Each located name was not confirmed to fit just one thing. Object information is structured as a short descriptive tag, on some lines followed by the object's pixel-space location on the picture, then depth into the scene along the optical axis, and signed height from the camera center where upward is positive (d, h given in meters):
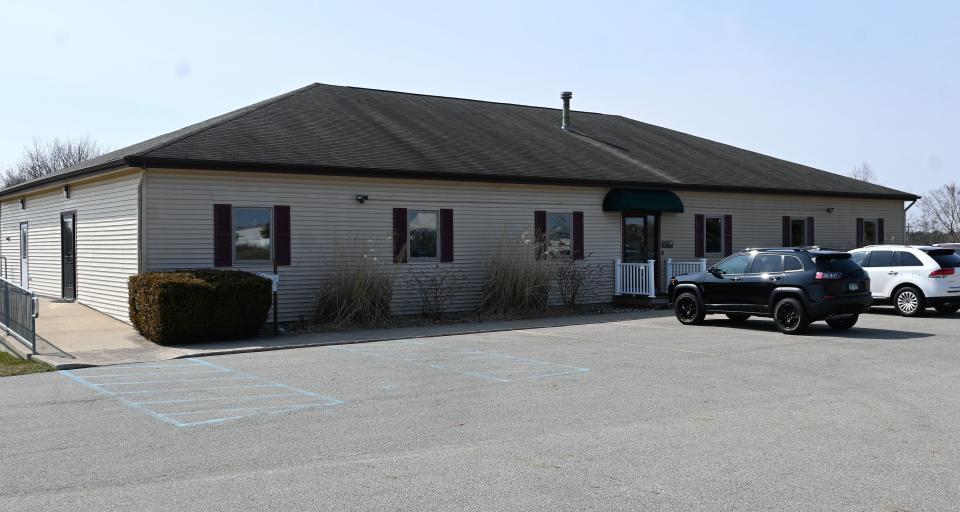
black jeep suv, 14.88 -0.69
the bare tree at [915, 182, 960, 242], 59.06 +2.41
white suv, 18.03 -0.60
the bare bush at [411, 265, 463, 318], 18.52 -0.77
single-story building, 16.47 +1.17
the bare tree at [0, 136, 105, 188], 58.94 +6.23
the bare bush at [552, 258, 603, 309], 20.59 -0.73
